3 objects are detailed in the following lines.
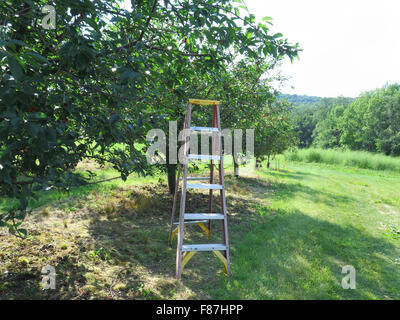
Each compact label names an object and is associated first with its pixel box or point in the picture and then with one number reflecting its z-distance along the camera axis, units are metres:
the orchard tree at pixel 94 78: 2.02
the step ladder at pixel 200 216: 4.04
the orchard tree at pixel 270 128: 9.31
